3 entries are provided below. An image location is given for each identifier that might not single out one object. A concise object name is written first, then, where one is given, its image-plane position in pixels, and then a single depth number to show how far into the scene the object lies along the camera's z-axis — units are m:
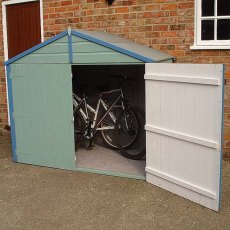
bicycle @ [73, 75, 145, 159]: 6.28
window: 5.82
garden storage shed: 4.32
